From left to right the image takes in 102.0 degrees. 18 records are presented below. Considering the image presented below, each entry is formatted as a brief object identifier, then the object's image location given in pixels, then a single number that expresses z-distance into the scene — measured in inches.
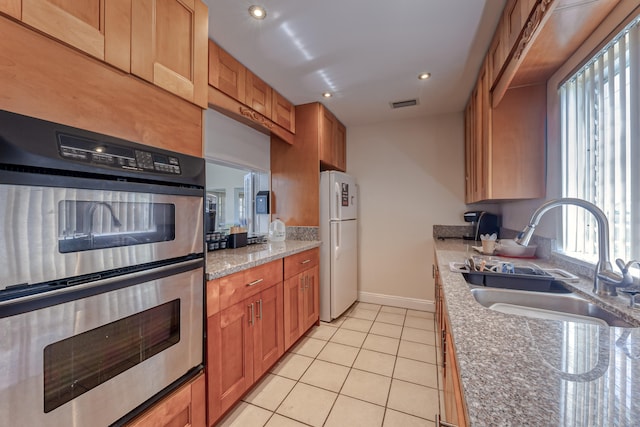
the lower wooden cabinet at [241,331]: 53.7
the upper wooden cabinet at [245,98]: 71.6
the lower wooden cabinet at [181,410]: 39.9
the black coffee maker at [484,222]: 109.1
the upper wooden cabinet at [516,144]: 68.8
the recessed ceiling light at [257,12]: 58.1
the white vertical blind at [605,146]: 40.6
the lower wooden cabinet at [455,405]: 23.2
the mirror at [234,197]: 86.9
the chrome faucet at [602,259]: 37.9
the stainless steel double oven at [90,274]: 27.4
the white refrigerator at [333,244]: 108.7
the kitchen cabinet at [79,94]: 29.0
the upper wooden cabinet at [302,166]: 108.3
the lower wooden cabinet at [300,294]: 83.7
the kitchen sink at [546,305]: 37.4
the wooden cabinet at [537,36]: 41.2
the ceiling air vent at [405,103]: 107.7
